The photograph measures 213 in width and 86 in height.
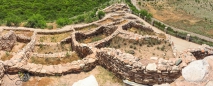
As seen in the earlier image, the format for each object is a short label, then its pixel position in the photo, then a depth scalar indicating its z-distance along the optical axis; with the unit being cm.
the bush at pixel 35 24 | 1963
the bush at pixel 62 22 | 2104
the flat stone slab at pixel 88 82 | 716
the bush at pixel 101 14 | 2351
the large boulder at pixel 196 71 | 636
